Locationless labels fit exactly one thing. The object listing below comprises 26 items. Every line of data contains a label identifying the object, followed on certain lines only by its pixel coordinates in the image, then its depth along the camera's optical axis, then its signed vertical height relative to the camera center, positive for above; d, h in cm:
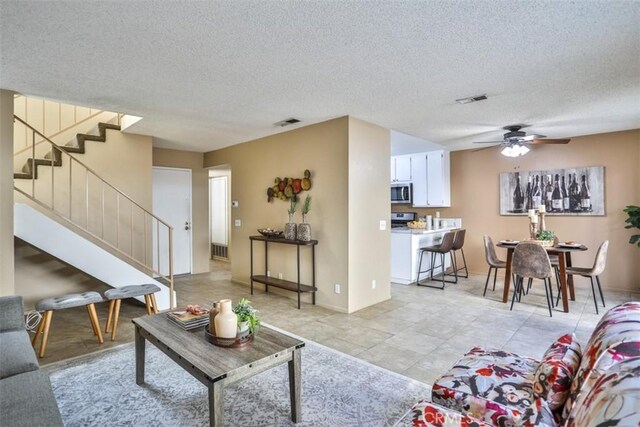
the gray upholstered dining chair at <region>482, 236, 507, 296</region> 502 -71
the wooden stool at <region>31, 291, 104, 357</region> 304 -84
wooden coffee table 167 -81
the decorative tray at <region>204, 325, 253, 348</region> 199 -77
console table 443 -98
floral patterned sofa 91 -72
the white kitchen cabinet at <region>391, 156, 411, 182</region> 729 +99
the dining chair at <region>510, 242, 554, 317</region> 416 -66
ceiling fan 465 +100
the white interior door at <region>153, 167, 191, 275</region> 629 +9
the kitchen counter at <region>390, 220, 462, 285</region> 583 -73
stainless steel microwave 722 +44
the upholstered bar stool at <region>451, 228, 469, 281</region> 594 -59
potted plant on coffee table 208 -67
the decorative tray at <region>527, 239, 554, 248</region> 451 -44
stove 753 -12
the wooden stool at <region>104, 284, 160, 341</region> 345 -87
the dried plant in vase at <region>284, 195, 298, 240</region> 464 -16
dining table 425 -73
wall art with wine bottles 538 +35
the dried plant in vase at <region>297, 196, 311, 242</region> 449 -20
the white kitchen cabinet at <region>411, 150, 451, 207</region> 677 +70
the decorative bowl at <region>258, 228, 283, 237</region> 493 -27
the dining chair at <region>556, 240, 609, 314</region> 421 -70
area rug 209 -129
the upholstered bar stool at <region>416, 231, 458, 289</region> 557 -62
